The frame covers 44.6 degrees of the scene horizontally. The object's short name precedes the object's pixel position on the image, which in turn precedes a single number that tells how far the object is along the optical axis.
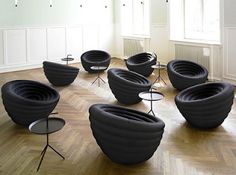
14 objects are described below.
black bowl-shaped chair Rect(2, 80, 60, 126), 3.78
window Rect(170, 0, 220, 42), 6.85
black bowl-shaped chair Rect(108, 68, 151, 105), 4.76
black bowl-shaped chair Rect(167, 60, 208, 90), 5.36
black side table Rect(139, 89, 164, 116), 3.93
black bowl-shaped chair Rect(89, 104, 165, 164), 2.69
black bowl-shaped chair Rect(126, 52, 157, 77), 6.68
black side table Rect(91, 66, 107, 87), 6.48
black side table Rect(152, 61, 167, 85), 6.05
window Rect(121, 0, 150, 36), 9.05
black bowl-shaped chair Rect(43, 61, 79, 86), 6.05
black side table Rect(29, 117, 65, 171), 2.81
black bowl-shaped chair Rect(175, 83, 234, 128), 3.54
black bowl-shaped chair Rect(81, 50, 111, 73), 7.45
